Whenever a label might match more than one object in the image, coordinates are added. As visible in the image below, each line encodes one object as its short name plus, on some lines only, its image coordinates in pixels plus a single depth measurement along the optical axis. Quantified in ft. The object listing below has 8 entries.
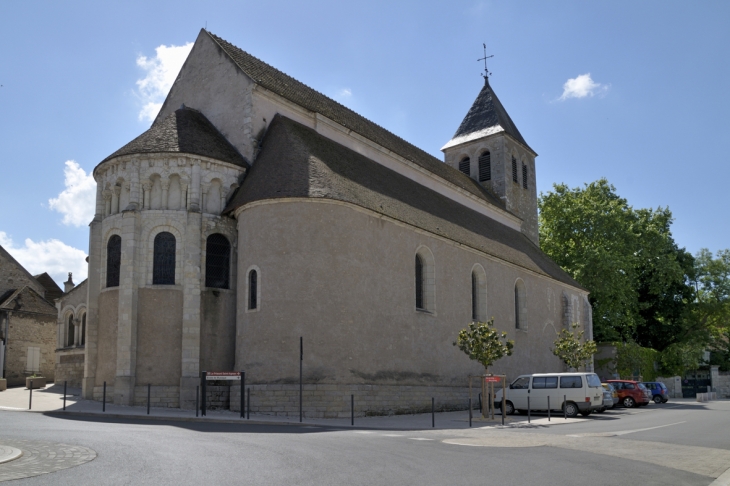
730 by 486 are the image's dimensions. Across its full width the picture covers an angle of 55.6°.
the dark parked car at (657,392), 130.31
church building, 74.84
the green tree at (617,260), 157.38
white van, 81.66
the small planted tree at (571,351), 112.16
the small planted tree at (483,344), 79.10
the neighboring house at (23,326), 124.67
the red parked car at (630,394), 111.55
